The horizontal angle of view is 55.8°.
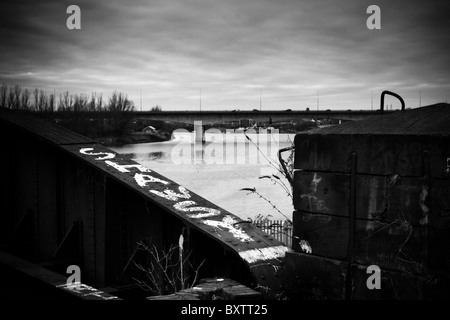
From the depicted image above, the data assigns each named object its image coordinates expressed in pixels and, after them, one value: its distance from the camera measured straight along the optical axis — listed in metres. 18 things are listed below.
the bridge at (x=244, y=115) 58.66
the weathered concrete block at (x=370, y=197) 3.58
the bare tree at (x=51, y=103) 72.62
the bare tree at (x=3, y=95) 64.84
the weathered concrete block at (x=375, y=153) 3.33
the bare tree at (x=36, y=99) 71.00
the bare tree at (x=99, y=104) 84.52
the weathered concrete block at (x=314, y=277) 3.84
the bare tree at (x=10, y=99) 65.44
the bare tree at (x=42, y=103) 72.12
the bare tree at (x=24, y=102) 68.66
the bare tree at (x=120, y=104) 89.06
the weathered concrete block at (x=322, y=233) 3.83
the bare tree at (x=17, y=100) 67.23
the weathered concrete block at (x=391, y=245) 3.40
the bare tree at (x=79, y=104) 77.02
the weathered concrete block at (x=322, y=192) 3.81
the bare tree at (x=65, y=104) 74.16
